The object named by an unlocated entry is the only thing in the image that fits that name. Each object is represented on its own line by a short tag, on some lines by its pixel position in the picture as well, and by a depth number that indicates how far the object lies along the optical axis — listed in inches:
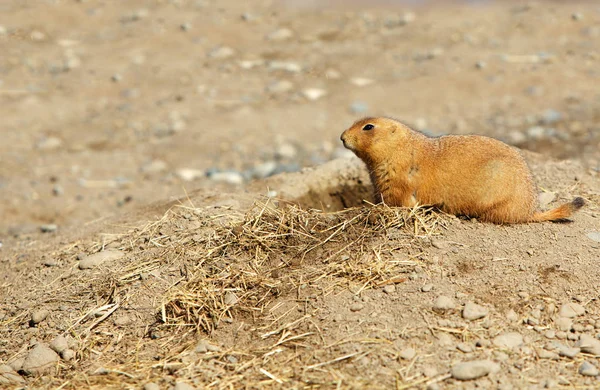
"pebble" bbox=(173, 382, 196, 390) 309.0
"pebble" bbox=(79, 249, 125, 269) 417.7
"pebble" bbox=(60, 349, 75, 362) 346.9
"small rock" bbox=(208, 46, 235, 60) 984.4
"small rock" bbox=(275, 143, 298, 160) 758.5
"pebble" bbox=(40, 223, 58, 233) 599.5
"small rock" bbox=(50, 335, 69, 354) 351.6
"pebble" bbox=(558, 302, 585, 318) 340.2
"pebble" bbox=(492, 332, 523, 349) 321.4
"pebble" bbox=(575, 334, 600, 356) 323.6
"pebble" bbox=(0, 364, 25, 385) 335.3
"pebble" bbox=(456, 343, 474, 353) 316.9
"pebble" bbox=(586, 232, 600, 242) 390.1
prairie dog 395.2
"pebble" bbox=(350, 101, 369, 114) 823.1
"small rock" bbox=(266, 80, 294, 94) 894.6
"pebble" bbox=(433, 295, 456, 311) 335.6
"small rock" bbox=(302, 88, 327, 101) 866.8
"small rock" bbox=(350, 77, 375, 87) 888.3
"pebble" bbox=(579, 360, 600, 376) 310.5
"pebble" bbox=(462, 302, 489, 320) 331.9
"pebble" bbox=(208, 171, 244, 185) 711.1
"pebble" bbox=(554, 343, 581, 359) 319.3
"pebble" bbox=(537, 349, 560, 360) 318.3
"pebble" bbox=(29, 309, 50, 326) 376.6
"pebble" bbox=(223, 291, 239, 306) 353.4
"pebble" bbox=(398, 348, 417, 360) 313.0
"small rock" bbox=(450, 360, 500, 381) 302.4
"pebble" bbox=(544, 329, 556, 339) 330.0
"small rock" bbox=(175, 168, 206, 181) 729.6
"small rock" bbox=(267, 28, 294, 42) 1020.5
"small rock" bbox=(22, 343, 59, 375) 342.3
